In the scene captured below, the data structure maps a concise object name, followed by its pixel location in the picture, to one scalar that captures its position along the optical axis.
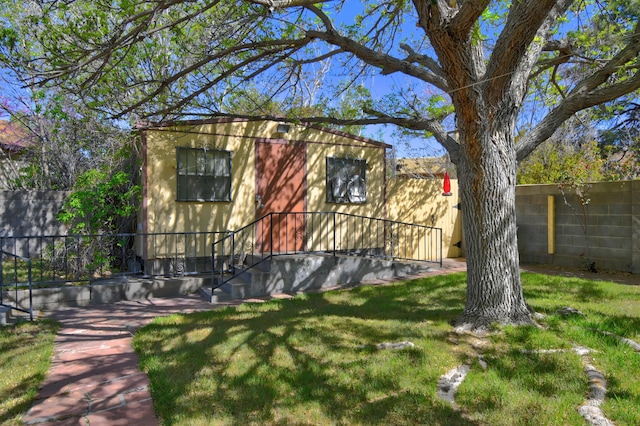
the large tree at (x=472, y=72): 4.30
